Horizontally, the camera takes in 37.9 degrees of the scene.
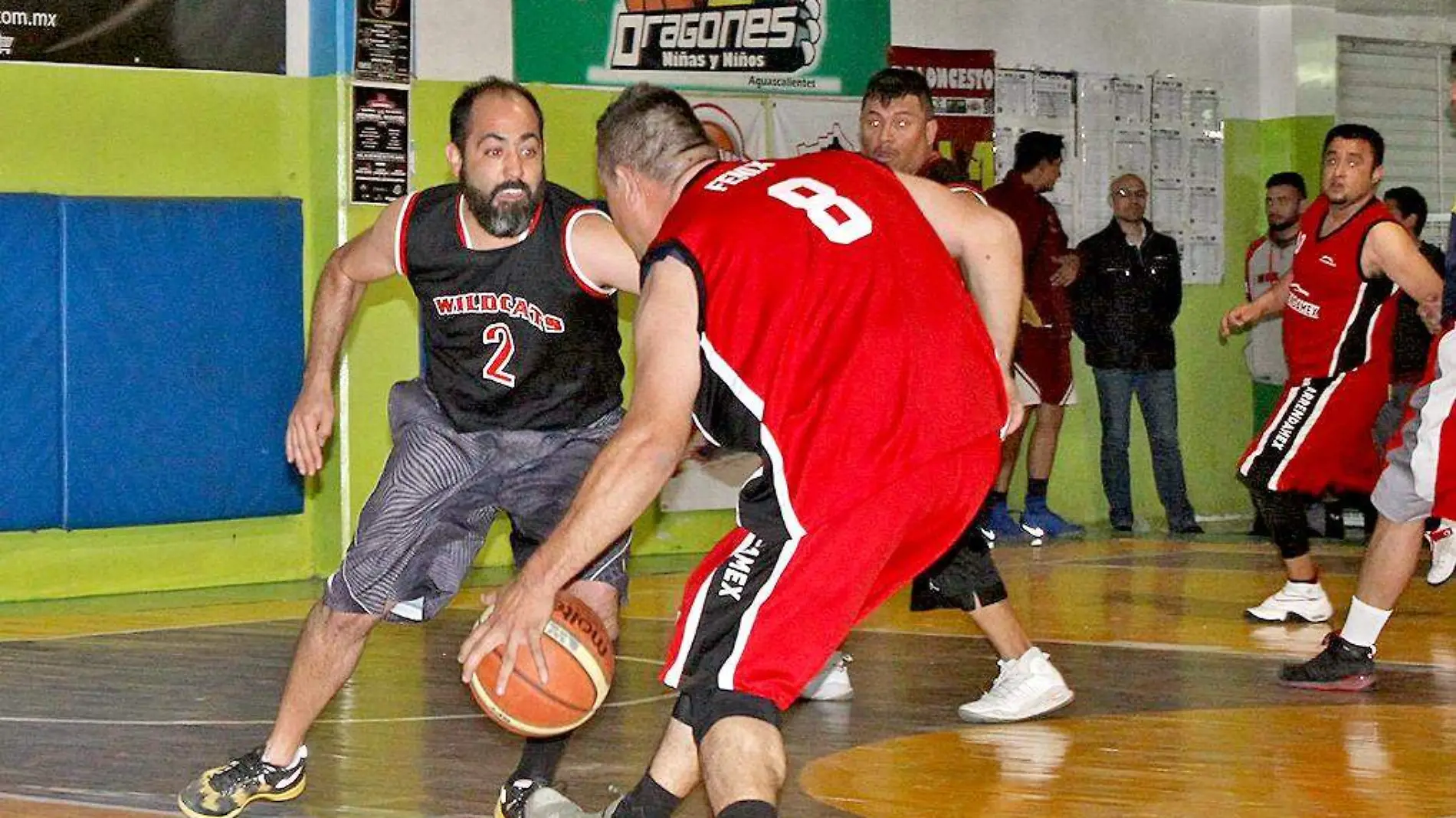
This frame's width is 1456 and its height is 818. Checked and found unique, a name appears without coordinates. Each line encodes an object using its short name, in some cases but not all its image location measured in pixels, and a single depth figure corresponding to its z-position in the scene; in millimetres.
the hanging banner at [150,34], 11328
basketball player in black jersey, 5844
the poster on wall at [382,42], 12203
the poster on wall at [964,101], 14555
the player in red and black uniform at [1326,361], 9242
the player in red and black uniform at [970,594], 7173
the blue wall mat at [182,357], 11305
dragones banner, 13023
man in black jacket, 14484
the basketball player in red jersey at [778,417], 4051
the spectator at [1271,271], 14523
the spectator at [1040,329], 13500
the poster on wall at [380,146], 12219
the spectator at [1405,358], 12594
